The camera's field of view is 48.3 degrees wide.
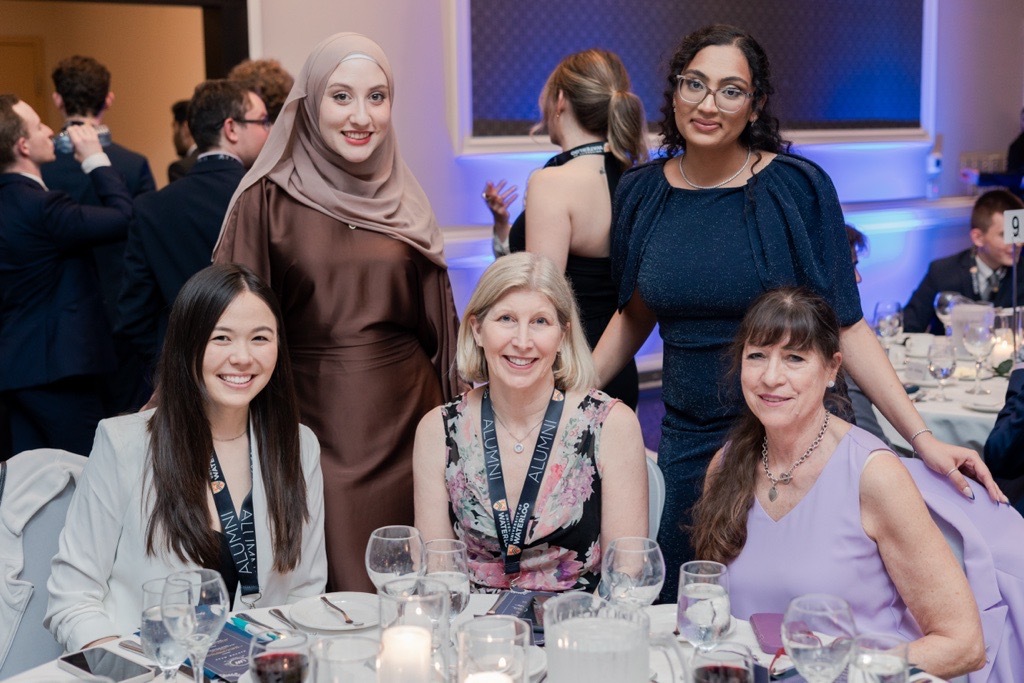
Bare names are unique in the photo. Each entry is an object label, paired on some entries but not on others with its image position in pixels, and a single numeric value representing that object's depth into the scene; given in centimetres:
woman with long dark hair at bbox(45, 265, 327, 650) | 214
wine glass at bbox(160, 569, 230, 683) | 155
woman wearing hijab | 279
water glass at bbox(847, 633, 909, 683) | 142
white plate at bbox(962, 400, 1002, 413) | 362
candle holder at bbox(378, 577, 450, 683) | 145
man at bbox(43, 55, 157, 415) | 469
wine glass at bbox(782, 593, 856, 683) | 148
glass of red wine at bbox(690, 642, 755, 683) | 140
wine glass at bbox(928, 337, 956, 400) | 380
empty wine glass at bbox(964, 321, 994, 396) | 385
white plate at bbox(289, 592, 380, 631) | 187
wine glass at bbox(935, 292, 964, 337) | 472
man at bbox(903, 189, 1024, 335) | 514
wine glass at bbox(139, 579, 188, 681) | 154
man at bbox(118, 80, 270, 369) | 379
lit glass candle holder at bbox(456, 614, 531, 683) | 145
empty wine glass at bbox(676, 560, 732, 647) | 158
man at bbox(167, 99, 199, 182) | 601
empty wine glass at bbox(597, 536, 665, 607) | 171
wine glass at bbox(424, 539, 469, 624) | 173
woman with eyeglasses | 250
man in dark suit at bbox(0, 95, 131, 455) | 420
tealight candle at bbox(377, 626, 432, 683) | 144
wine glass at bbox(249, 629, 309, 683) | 141
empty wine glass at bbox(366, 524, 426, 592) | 178
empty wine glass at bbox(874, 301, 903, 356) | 456
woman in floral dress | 230
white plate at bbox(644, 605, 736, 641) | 186
